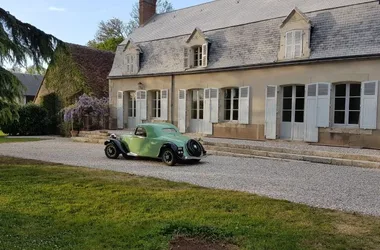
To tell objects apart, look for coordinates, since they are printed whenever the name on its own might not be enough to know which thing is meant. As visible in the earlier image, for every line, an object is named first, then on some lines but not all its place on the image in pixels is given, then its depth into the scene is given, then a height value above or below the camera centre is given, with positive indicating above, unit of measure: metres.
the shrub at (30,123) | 20.16 -0.60
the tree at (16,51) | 7.29 +1.38
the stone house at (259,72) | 11.38 +1.82
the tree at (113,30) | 36.34 +9.10
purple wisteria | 18.00 +0.27
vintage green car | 9.10 -0.85
